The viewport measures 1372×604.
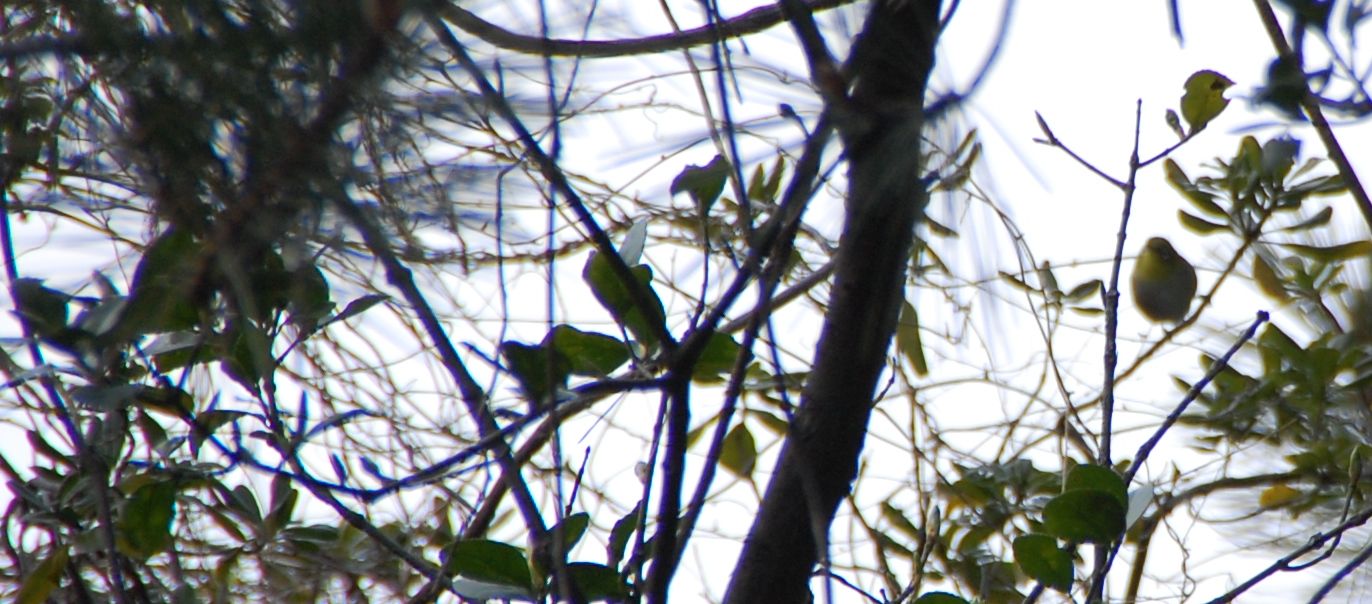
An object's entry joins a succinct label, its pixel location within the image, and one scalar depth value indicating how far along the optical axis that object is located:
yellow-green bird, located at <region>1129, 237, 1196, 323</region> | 15.59
